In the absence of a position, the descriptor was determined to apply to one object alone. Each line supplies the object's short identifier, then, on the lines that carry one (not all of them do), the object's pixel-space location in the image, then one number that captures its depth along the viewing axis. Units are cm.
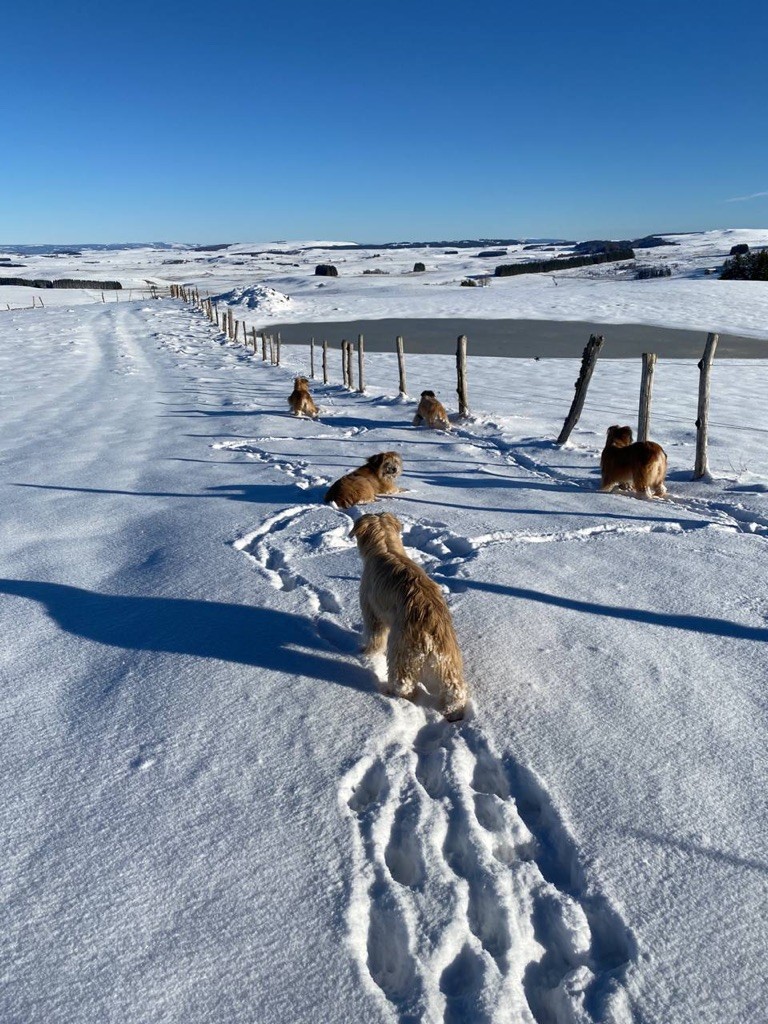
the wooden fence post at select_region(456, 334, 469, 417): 1330
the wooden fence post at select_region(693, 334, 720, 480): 867
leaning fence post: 1090
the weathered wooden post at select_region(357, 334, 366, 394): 1748
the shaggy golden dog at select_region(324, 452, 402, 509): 750
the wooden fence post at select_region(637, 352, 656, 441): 985
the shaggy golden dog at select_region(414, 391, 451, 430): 1244
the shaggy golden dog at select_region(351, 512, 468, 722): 359
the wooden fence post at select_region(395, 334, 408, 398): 1662
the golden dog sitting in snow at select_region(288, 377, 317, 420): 1353
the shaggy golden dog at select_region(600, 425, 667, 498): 775
